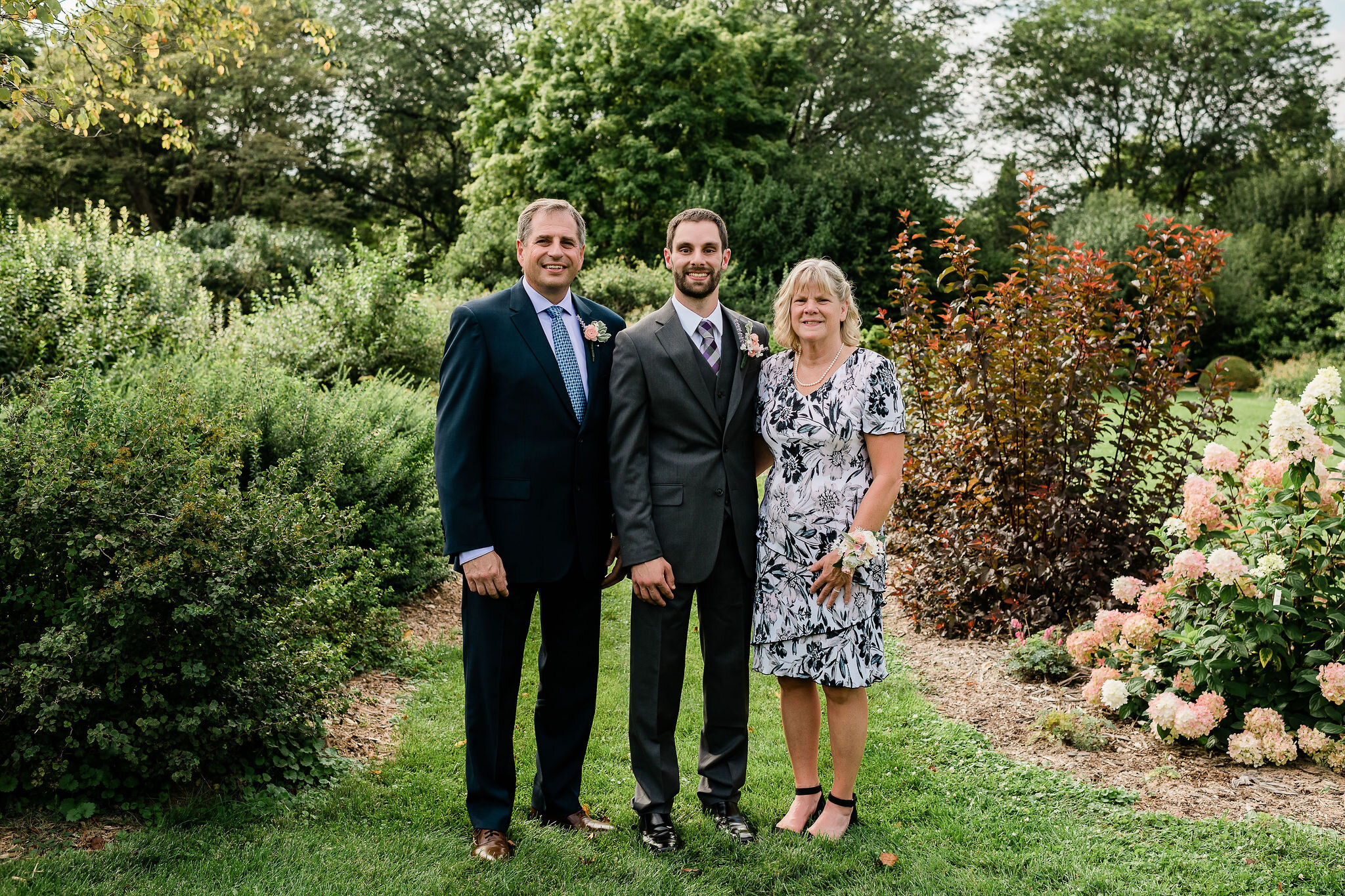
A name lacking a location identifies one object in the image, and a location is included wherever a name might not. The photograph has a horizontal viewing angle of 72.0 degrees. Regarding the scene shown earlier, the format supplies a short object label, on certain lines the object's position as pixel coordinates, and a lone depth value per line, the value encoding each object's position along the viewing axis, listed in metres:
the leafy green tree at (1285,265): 24.89
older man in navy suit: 3.31
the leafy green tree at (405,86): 30.09
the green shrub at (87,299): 7.73
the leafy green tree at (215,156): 25.55
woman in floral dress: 3.44
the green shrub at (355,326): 10.14
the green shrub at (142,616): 3.41
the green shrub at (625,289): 16.91
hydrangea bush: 3.96
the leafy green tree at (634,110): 22.88
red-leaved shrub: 5.52
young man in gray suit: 3.43
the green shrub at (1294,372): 21.25
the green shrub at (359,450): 6.19
